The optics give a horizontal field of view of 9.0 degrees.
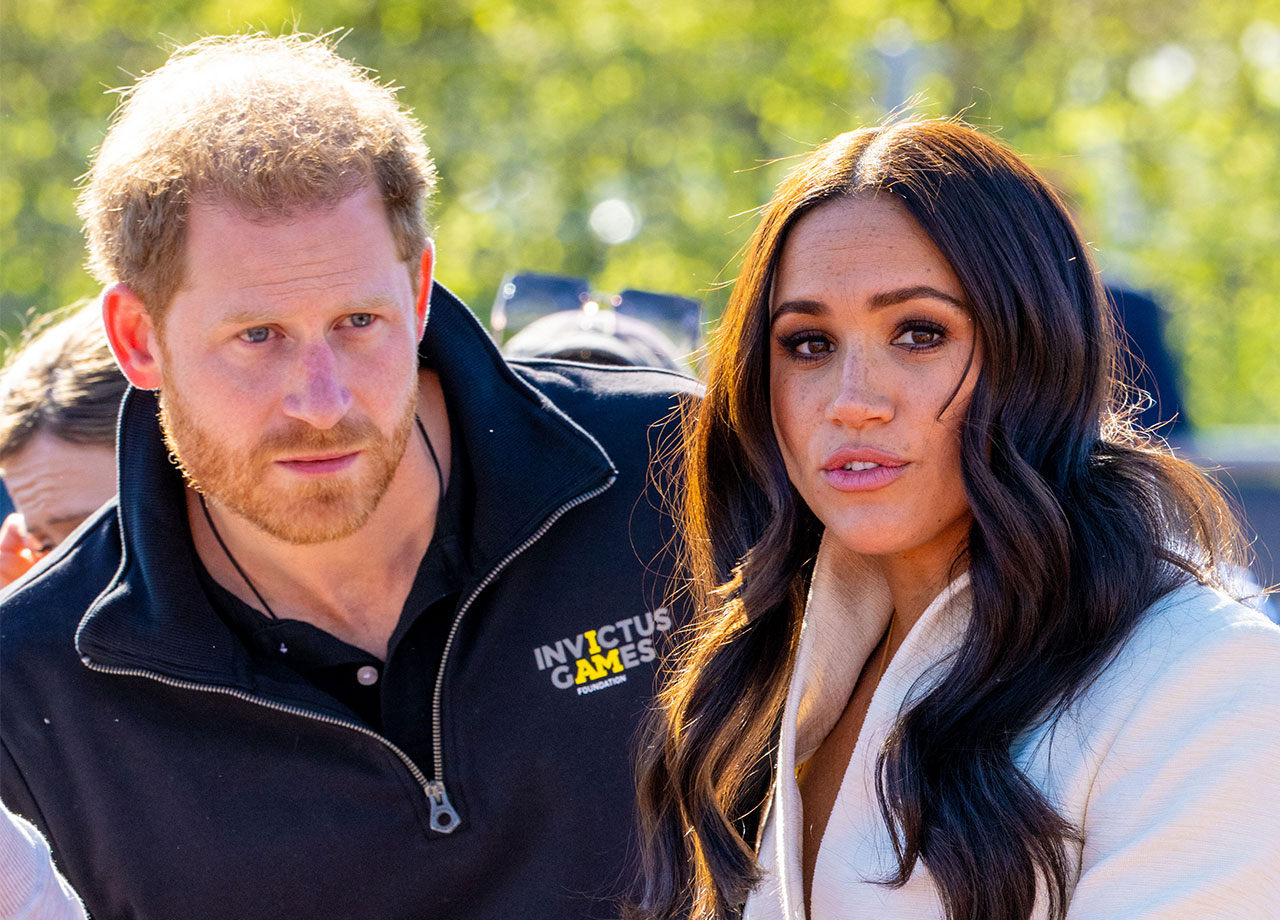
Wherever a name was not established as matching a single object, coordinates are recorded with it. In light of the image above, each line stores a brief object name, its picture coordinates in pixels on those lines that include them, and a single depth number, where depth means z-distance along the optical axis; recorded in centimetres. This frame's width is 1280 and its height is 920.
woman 473
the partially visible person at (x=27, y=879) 477
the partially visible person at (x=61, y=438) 527
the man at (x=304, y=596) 503
